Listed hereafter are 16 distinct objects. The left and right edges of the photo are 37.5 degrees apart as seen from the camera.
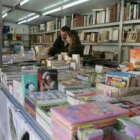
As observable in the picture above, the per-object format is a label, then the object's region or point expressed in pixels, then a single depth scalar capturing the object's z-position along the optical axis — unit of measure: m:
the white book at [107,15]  4.35
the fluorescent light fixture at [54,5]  5.36
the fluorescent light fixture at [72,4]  4.60
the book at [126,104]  1.04
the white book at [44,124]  0.99
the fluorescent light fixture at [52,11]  5.65
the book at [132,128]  0.75
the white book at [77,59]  2.27
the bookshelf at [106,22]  3.96
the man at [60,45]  3.27
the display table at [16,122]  1.18
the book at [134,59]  1.69
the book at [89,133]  0.67
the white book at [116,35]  4.22
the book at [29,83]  1.43
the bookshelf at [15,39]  8.65
